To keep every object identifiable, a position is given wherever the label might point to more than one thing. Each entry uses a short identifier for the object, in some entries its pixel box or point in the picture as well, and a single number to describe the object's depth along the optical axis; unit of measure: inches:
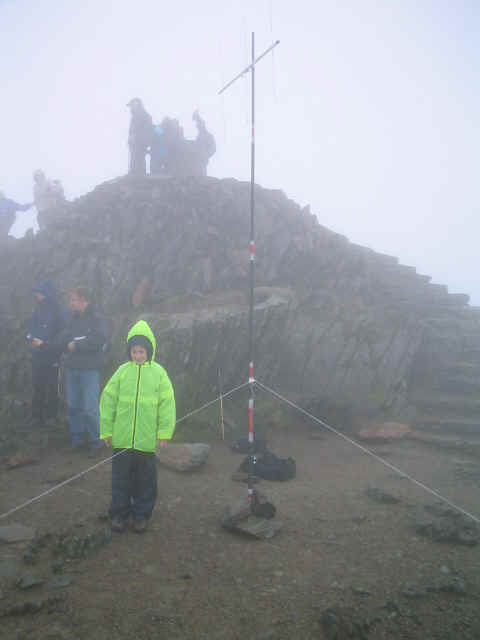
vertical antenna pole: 228.4
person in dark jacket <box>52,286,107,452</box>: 296.0
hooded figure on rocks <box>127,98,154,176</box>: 680.4
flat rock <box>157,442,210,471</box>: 277.3
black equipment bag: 273.1
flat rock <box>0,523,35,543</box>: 175.8
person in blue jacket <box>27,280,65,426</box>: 329.1
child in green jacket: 190.2
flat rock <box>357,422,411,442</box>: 361.4
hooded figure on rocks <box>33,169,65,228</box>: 682.8
